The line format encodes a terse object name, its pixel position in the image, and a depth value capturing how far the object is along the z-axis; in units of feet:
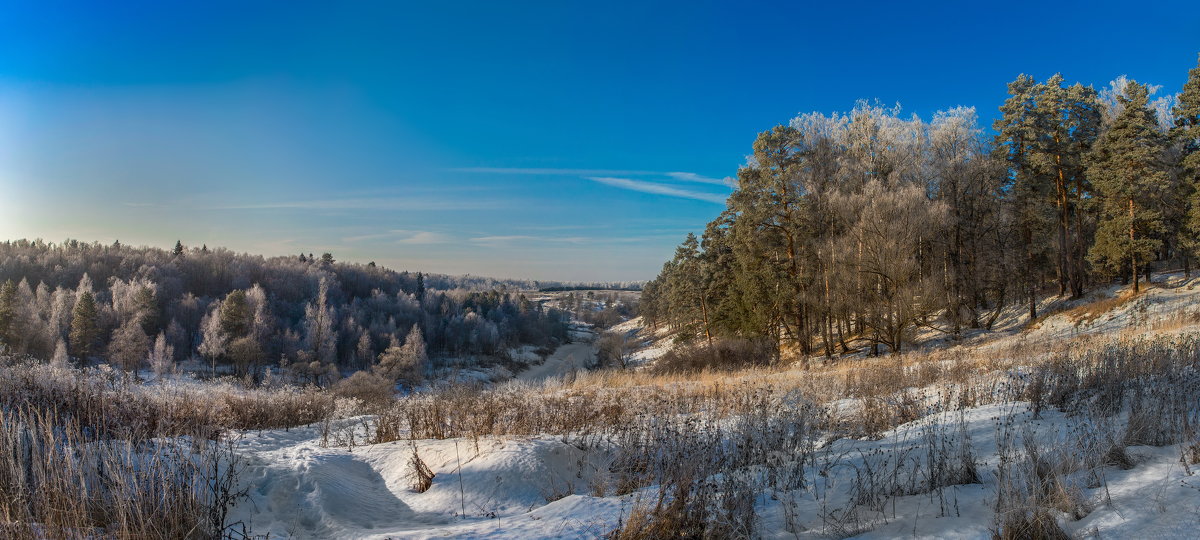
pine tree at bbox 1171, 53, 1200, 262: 82.38
